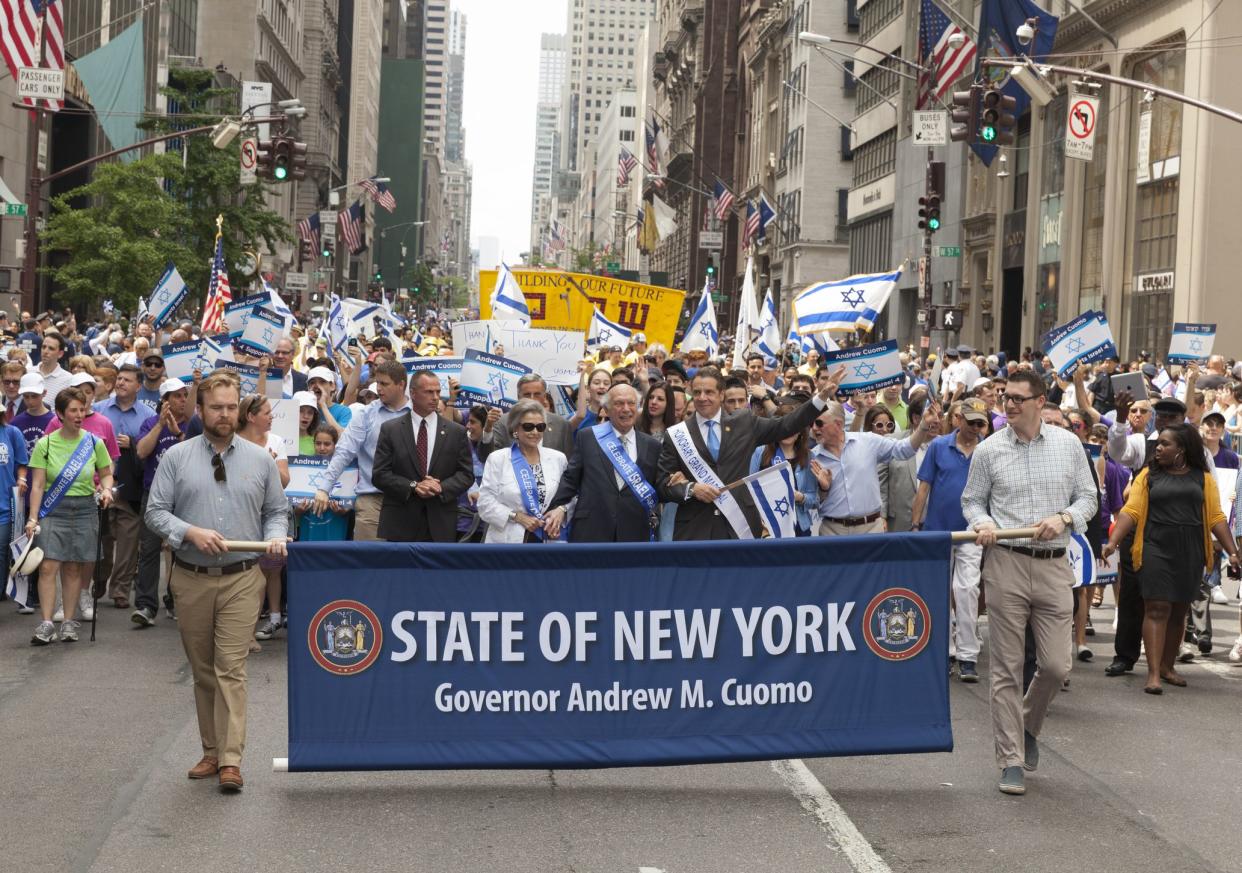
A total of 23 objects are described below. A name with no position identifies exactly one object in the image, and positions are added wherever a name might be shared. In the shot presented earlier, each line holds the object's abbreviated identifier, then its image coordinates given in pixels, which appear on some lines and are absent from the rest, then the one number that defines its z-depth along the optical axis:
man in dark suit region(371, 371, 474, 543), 11.38
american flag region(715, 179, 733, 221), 61.41
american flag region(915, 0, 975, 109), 36.12
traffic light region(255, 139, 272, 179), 30.81
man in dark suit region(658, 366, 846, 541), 10.52
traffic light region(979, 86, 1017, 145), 24.55
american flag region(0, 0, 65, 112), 28.29
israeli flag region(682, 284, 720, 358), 26.36
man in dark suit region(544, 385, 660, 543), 10.51
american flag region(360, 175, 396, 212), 84.26
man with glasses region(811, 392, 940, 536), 11.79
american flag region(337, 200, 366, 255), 66.44
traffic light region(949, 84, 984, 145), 24.97
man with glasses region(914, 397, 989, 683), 11.82
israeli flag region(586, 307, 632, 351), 23.36
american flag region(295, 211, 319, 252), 72.38
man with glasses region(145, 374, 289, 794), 8.20
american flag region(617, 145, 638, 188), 82.19
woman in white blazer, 10.45
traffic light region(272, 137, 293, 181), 30.62
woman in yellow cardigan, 11.69
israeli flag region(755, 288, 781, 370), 25.94
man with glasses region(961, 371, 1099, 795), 8.65
